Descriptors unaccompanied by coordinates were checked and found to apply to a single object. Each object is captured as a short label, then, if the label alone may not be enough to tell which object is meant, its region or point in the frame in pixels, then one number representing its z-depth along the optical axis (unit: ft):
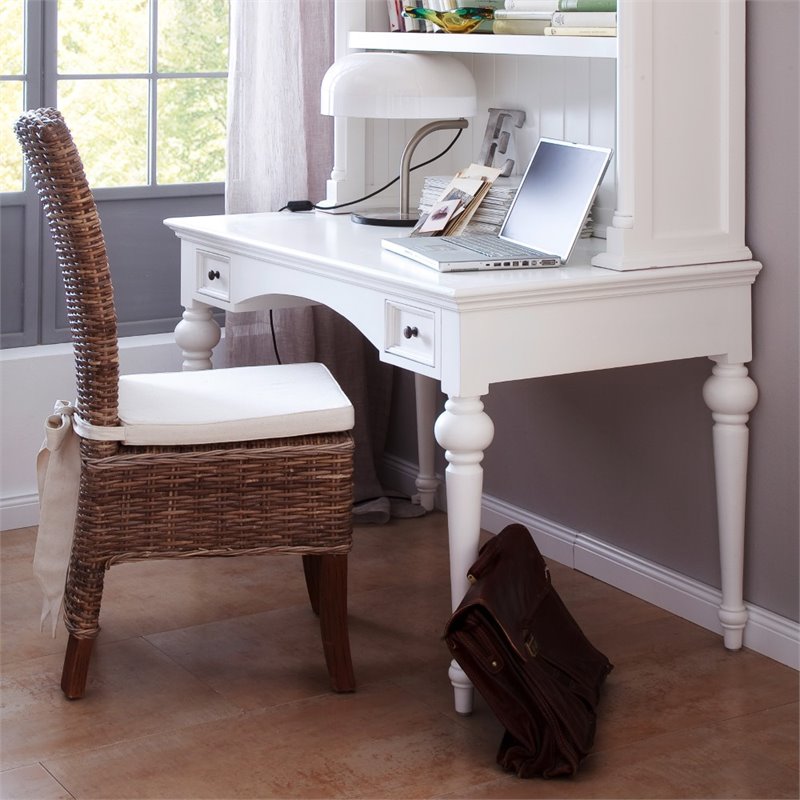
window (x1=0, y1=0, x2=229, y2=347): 10.08
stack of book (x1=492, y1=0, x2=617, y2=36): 7.56
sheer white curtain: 9.96
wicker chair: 7.03
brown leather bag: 6.62
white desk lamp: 8.69
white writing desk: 6.81
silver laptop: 7.25
